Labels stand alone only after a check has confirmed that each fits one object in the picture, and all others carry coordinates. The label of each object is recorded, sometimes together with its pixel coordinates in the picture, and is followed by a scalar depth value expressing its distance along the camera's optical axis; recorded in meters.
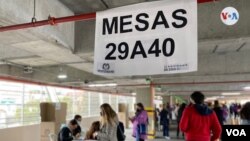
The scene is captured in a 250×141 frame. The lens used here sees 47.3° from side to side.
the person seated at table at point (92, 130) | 5.36
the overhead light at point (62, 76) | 10.36
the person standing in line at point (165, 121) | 12.19
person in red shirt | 3.79
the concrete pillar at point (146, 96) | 13.91
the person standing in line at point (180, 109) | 10.02
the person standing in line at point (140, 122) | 8.02
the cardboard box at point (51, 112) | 8.60
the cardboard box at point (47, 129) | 8.32
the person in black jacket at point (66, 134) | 6.17
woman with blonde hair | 3.88
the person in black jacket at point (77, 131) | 6.50
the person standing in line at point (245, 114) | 4.18
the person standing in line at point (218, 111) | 7.86
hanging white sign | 2.58
